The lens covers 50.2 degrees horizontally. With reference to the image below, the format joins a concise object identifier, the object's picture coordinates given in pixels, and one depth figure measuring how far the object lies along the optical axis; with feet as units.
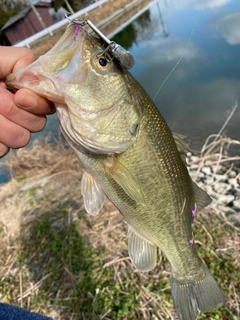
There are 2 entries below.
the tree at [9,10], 87.13
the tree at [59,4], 72.39
